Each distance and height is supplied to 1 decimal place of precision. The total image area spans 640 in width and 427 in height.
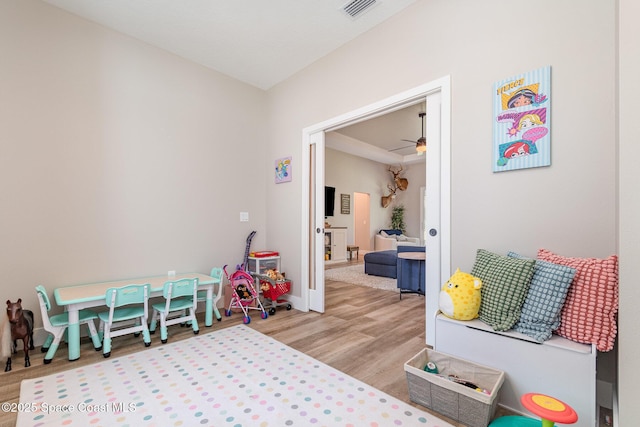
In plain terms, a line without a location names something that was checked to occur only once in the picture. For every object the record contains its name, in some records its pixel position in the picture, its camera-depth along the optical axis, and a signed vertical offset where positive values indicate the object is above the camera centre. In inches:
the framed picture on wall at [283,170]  150.1 +24.7
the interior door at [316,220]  139.1 -1.5
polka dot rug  62.1 -43.3
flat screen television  292.5 +17.2
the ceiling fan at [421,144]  210.2 +53.3
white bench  54.6 -30.1
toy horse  84.3 -33.3
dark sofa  173.2 -33.7
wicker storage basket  58.3 -37.0
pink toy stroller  131.6 -33.4
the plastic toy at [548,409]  44.1 -30.2
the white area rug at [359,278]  198.4 -46.3
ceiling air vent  100.7 +74.2
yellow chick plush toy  70.7 -19.5
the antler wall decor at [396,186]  363.6 +39.7
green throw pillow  65.0 -16.5
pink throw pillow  55.1 -16.8
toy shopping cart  136.0 -33.5
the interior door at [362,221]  348.2 -4.6
